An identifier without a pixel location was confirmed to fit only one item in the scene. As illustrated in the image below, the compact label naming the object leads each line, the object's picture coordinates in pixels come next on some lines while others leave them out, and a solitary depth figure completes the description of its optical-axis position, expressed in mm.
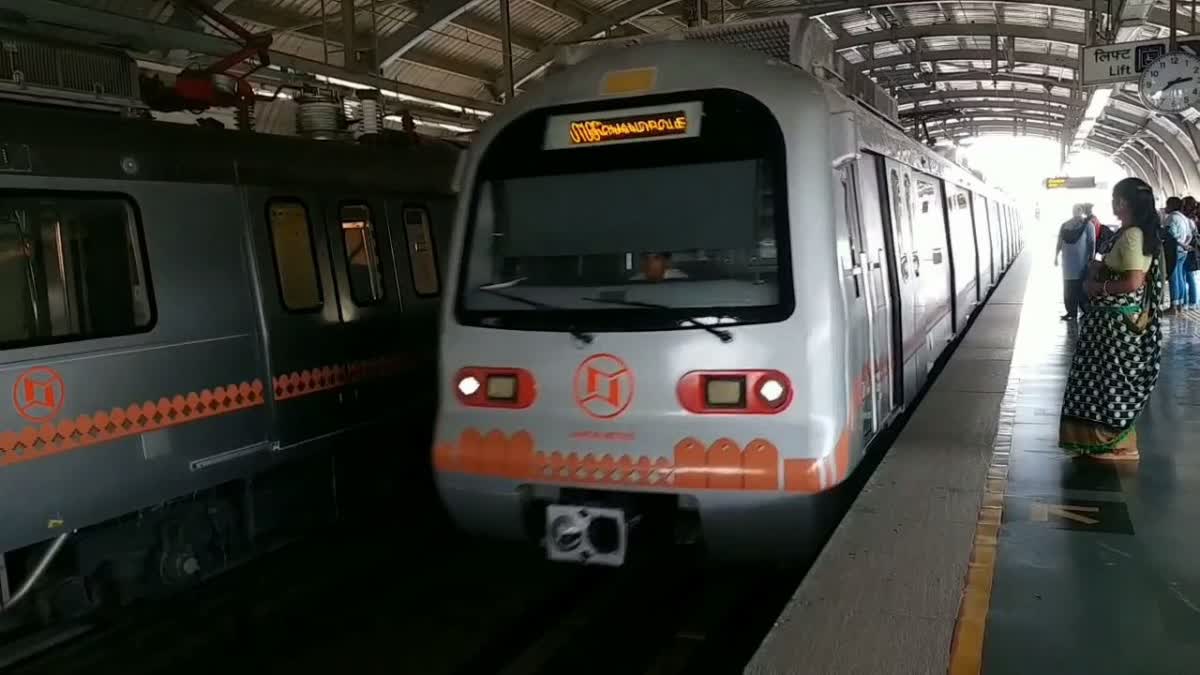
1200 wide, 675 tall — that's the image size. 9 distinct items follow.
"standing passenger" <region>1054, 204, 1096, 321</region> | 12750
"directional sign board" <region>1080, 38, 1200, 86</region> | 12656
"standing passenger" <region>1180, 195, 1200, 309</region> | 15068
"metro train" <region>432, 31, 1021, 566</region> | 4441
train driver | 4676
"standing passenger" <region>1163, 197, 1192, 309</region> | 13352
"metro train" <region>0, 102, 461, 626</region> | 4828
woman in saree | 5859
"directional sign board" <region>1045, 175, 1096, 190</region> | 35938
